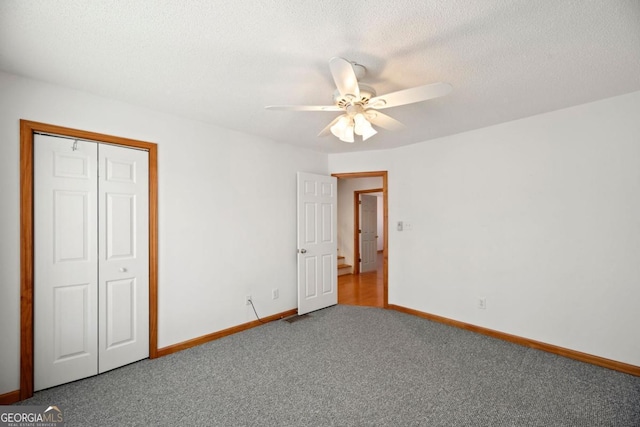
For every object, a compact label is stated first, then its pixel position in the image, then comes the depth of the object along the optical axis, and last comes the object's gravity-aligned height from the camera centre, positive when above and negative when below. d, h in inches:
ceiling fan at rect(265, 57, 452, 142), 62.0 +28.8
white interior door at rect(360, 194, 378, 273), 271.7 -15.9
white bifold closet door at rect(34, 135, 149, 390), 87.1 -13.5
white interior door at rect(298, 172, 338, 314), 156.7 -14.6
